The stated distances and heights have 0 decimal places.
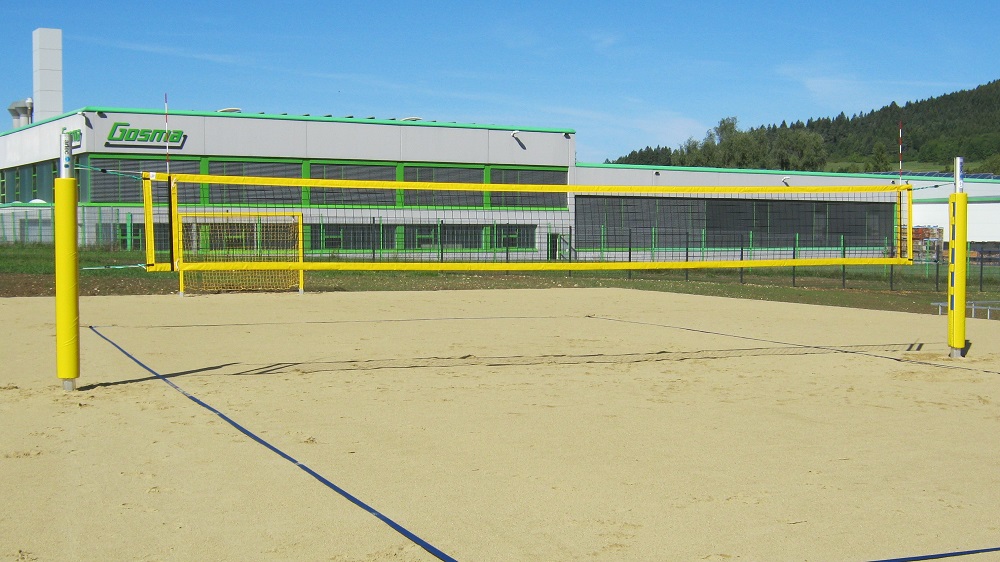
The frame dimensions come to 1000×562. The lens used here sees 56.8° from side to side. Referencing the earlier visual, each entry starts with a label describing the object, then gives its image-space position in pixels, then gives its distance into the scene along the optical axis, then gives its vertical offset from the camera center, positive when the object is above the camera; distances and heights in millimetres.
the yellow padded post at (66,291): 7277 -332
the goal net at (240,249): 19406 -1
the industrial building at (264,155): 33750 +3769
